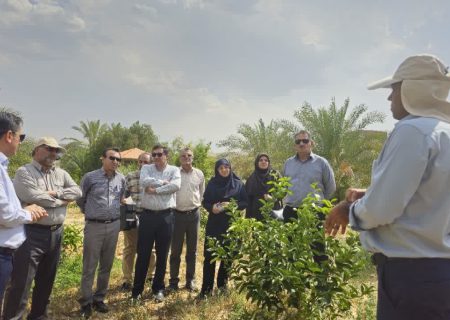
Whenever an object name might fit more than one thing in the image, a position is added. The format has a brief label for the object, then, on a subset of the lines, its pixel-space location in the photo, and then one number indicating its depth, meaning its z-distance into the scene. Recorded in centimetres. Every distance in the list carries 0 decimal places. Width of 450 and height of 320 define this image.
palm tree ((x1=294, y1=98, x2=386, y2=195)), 1260
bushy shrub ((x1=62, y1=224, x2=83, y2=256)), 695
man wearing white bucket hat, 167
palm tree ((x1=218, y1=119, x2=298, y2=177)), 1423
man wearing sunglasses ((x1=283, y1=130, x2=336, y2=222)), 508
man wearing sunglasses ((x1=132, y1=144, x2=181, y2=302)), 483
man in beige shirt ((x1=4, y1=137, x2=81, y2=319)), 371
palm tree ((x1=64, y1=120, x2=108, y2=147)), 2506
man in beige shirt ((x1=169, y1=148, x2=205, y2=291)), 533
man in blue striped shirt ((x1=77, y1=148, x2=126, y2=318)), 445
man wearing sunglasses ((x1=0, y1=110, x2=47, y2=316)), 282
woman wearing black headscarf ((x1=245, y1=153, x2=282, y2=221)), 570
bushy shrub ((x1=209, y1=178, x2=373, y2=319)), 301
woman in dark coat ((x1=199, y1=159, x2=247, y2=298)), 504
